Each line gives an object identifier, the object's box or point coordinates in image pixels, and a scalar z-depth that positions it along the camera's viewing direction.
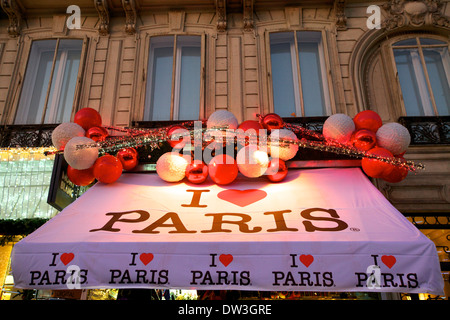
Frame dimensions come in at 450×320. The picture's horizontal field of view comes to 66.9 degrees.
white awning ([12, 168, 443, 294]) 3.13
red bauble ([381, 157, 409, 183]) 4.30
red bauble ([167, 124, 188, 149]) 4.55
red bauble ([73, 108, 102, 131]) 4.86
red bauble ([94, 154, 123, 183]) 4.50
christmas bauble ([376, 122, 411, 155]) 4.39
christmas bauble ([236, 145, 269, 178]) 4.38
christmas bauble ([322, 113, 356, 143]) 4.51
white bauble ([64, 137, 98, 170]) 4.35
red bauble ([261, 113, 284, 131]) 4.74
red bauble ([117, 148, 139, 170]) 4.82
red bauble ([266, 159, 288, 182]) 4.52
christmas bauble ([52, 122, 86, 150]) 4.59
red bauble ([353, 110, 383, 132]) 4.59
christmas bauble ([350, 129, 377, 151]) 4.41
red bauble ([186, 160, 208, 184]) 4.54
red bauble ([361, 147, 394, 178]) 4.29
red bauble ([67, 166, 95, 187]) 4.58
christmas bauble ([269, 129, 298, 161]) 4.47
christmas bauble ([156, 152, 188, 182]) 4.55
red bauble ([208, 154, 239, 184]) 4.38
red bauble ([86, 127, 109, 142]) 4.75
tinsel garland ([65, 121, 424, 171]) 4.34
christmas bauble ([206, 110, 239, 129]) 4.53
